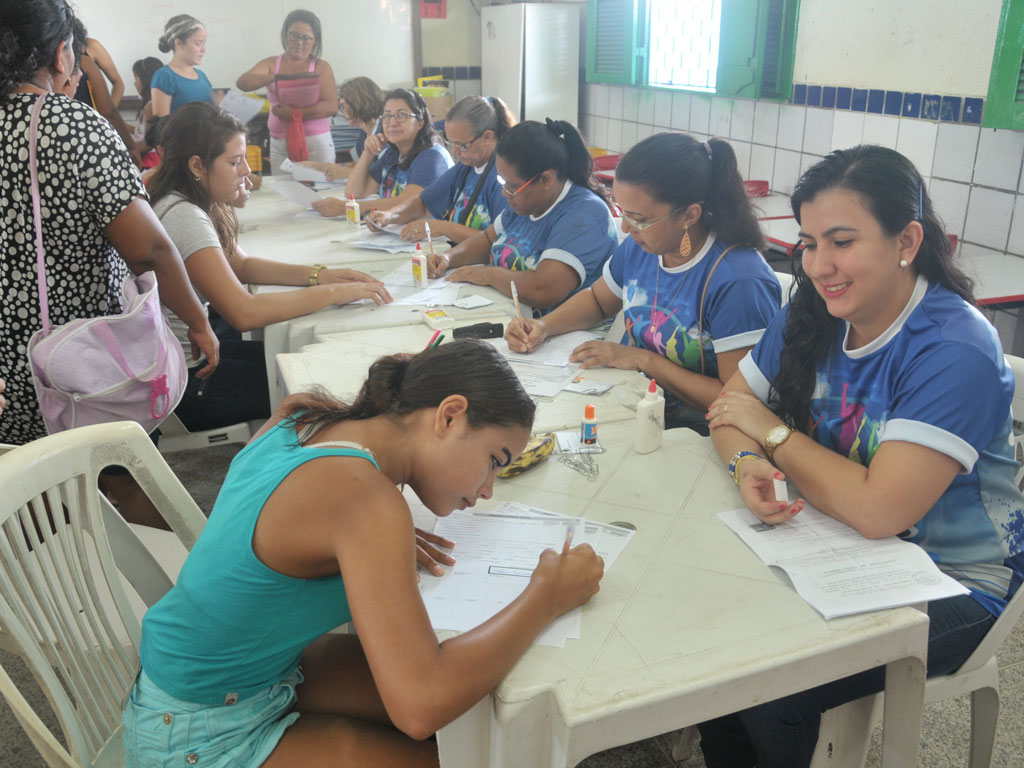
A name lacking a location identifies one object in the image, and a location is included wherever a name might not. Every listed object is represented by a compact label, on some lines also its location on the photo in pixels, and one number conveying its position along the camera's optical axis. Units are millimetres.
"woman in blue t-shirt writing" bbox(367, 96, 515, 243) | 3459
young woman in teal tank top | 1064
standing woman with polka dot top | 1851
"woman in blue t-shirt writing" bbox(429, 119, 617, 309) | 2809
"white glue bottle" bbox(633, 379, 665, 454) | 1675
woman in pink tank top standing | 5711
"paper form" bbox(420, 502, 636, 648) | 1205
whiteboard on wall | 6340
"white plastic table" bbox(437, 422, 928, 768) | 1061
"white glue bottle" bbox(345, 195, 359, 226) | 3986
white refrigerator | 6016
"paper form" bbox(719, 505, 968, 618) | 1221
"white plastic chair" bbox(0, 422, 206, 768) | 1241
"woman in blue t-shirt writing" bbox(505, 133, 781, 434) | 2047
